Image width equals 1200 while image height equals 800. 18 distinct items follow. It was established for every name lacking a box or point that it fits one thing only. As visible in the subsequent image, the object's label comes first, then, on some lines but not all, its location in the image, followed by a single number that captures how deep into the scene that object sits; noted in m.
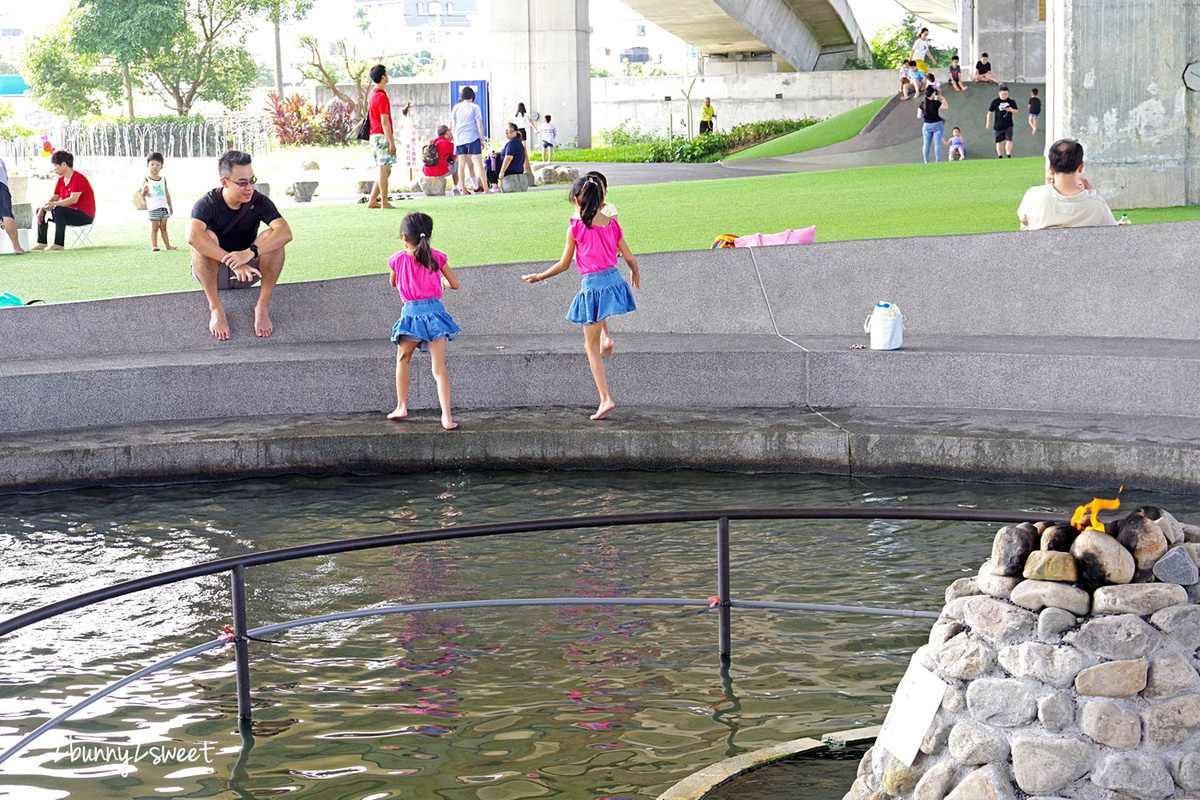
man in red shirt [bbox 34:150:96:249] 15.72
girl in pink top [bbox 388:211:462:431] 8.74
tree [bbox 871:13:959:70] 62.06
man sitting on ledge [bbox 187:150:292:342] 9.95
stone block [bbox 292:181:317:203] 24.58
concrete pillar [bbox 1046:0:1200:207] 12.43
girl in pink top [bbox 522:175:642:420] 8.81
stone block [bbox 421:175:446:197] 21.45
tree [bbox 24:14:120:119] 55.00
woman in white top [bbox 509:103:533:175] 32.28
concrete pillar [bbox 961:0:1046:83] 39.97
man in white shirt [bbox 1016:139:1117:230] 10.16
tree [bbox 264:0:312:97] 55.84
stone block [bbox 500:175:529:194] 22.34
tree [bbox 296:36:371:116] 47.09
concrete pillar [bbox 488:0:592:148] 39.88
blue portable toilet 42.24
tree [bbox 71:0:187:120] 52.12
